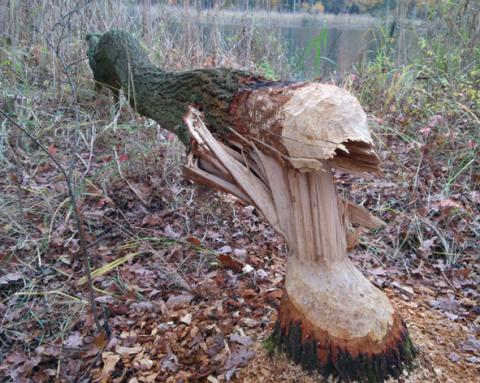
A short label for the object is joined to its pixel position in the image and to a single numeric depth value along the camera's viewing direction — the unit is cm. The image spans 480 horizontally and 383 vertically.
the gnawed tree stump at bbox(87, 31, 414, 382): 136
